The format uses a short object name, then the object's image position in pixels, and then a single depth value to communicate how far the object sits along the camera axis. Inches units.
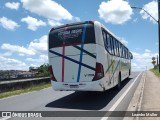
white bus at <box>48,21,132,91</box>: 223.5
